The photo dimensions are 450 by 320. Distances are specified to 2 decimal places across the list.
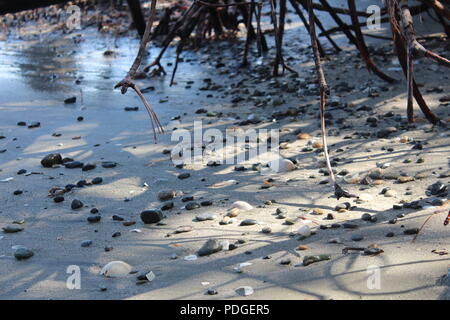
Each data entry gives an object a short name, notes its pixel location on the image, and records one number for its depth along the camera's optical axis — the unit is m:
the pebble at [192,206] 2.93
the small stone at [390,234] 2.30
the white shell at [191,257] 2.35
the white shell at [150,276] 2.20
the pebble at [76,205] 3.04
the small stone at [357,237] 2.31
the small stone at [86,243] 2.57
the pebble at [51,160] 3.70
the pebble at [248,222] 2.64
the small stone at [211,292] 2.02
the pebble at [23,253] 2.46
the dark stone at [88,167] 3.61
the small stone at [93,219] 2.85
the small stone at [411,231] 2.30
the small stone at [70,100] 5.15
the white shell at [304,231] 2.42
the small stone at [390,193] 2.80
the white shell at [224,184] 3.21
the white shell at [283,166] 3.34
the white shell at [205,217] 2.78
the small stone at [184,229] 2.66
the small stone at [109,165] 3.62
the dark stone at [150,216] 2.79
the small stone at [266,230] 2.53
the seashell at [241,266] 2.19
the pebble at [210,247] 2.37
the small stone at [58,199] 3.13
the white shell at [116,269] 2.27
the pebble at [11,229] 2.78
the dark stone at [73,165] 3.66
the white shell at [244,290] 2.00
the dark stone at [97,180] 3.38
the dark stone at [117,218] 2.86
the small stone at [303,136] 3.87
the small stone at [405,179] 2.94
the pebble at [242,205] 2.84
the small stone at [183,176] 3.37
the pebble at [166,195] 3.09
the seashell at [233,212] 2.78
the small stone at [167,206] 2.95
